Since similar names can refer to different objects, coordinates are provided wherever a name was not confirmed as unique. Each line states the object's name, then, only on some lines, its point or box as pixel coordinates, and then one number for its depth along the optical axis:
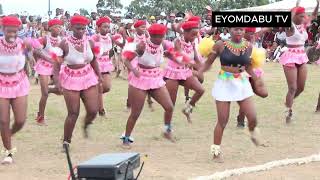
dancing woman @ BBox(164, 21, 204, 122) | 8.97
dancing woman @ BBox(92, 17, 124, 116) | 10.84
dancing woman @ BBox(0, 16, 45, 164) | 7.10
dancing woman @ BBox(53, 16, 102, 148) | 7.51
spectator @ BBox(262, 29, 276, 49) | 26.91
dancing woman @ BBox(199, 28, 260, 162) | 7.10
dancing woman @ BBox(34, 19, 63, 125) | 9.84
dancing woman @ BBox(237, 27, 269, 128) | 7.77
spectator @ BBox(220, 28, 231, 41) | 23.90
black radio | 3.48
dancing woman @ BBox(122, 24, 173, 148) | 7.90
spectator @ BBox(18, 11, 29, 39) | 18.81
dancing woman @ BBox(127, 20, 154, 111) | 11.20
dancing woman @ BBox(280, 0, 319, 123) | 9.81
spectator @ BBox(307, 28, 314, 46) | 24.94
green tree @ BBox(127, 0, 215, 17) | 44.34
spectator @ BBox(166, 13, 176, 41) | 25.16
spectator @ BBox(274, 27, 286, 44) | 23.60
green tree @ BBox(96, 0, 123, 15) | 54.93
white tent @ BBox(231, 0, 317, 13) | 27.17
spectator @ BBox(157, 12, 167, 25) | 25.19
